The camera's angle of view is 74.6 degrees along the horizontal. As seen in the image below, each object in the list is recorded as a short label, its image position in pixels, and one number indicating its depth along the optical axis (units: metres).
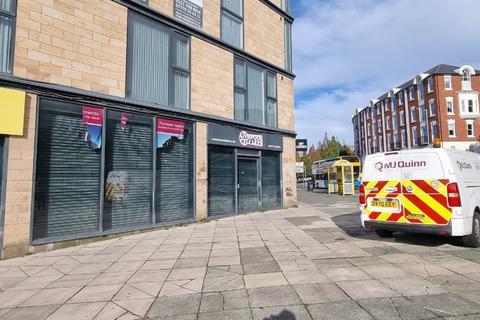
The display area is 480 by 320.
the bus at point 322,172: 31.49
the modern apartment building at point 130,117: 7.29
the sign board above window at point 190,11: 11.17
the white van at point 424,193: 6.40
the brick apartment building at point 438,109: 39.44
